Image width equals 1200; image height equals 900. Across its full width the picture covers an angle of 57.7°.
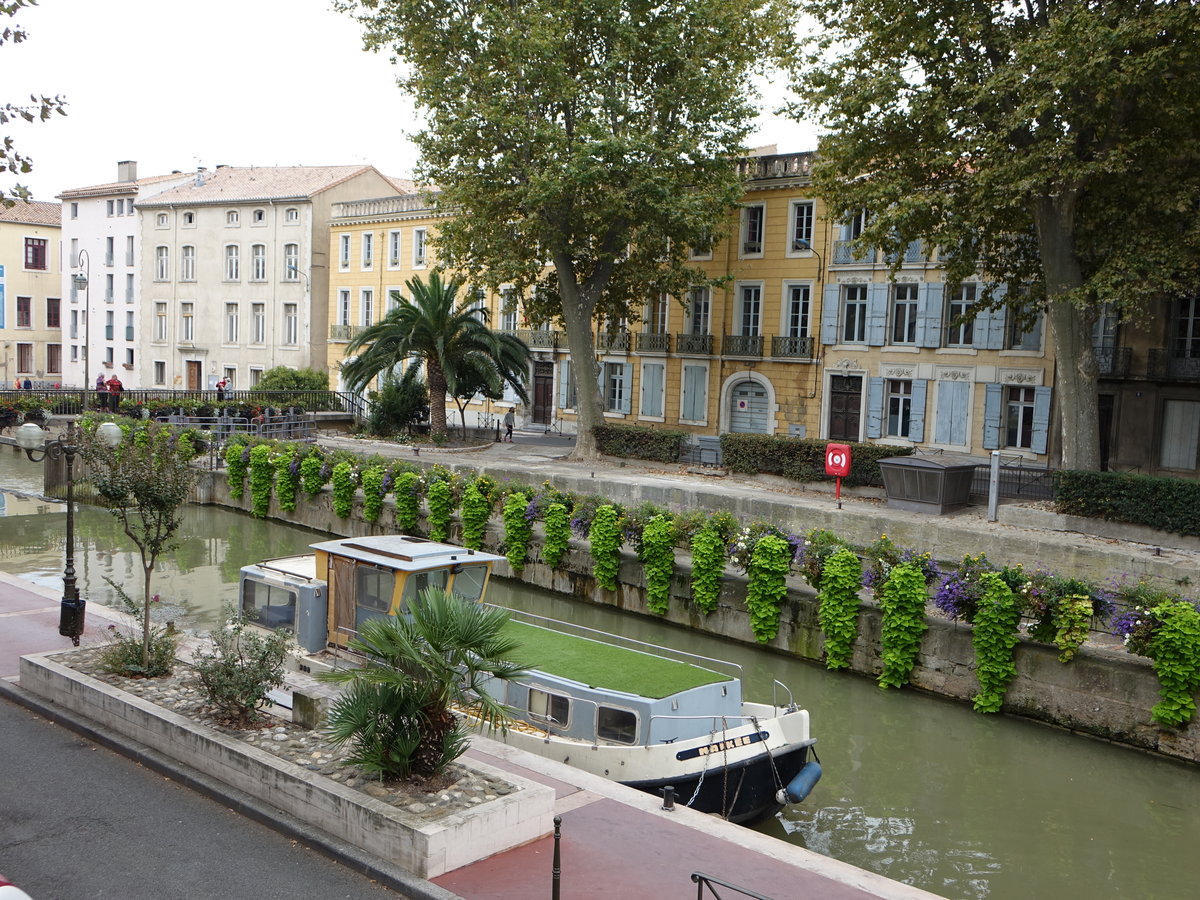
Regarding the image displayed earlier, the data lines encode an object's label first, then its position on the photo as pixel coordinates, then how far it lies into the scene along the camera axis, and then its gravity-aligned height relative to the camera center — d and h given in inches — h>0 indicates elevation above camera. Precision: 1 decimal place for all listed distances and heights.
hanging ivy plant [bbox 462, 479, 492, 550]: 936.3 -117.5
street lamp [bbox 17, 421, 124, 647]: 573.3 -57.9
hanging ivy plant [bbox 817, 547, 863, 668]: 669.9 -131.4
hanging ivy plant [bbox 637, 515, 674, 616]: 790.5 -126.1
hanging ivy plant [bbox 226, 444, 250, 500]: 1231.5 -109.4
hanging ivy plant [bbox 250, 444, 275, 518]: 1189.1 -115.9
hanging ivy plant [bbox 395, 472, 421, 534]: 1007.6 -115.5
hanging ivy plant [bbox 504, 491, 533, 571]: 896.3 -123.9
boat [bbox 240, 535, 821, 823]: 453.4 -139.6
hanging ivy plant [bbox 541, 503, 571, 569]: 868.6 -119.6
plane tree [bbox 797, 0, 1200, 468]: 857.5 +226.4
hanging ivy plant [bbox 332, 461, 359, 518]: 1072.8 -113.1
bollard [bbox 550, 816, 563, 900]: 289.1 -130.5
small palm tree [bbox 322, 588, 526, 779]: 342.3 -98.1
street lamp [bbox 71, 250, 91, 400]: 2409.7 +210.7
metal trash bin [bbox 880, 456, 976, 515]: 987.9 -81.1
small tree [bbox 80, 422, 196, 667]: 482.0 -52.8
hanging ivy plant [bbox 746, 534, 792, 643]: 709.9 -128.2
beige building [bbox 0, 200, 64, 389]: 2765.7 +166.3
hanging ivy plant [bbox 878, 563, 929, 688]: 637.3 -132.4
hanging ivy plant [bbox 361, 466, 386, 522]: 1041.5 -112.7
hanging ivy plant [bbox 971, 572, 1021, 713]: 593.9 -133.0
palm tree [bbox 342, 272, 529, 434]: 1421.0 +41.5
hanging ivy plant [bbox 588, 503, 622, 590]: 828.0 -121.9
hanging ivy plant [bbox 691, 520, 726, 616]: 751.7 -123.5
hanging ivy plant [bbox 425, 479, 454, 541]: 968.9 -116.2
